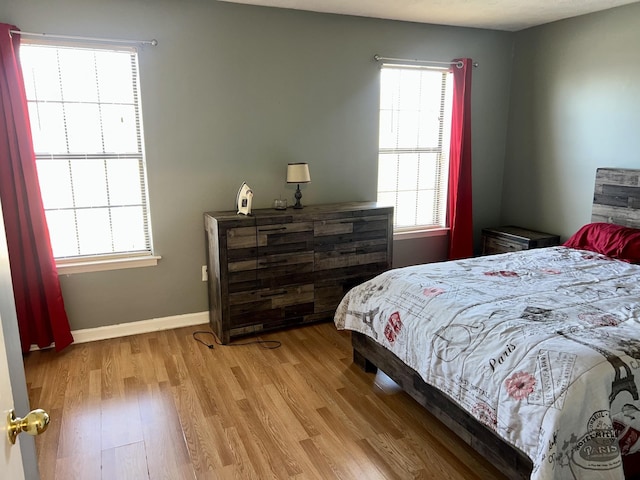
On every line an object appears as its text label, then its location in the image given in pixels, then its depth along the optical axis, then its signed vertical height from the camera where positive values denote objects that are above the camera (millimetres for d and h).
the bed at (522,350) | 1683 -862
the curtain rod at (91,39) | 2999 +757
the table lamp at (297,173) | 3688 -168
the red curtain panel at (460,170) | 4359 -181
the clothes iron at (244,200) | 3504 -357
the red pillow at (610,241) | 3326 -671
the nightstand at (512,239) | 4184 -805
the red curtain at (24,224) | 2934 -464
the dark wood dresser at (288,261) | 3428 -842
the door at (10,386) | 874 -497
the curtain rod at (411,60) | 4035 +798
